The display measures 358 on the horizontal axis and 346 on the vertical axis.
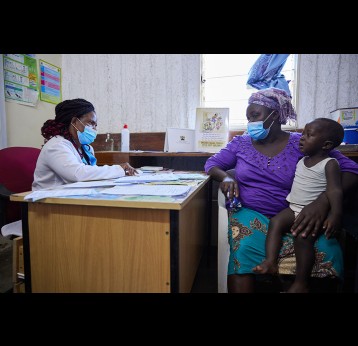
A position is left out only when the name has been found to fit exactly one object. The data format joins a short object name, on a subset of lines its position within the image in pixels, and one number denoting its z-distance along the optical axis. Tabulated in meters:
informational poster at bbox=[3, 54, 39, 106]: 2.15
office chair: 1.27
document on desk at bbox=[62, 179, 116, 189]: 1.13
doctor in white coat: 1.33
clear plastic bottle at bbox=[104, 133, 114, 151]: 2.61
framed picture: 2.14
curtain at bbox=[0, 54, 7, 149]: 2.06
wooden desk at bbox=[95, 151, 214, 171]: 2.12
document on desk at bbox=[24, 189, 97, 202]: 0.92
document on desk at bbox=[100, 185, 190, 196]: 0.95
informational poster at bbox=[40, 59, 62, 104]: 2.53
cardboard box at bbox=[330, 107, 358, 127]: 1.81
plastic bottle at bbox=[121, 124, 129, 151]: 2.34
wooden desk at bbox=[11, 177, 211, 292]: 0.88
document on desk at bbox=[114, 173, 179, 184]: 1.27
